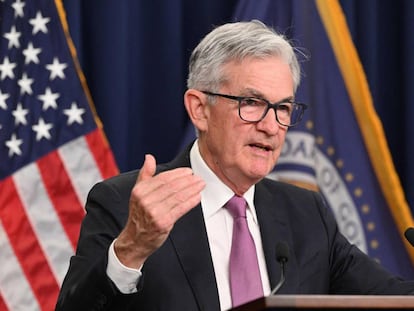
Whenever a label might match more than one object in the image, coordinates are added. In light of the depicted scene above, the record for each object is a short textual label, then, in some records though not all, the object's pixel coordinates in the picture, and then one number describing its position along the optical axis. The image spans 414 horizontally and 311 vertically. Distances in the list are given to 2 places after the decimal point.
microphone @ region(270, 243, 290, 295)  4.93
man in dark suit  5.41
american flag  7.39
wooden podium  3.85
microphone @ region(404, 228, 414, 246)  5.22
